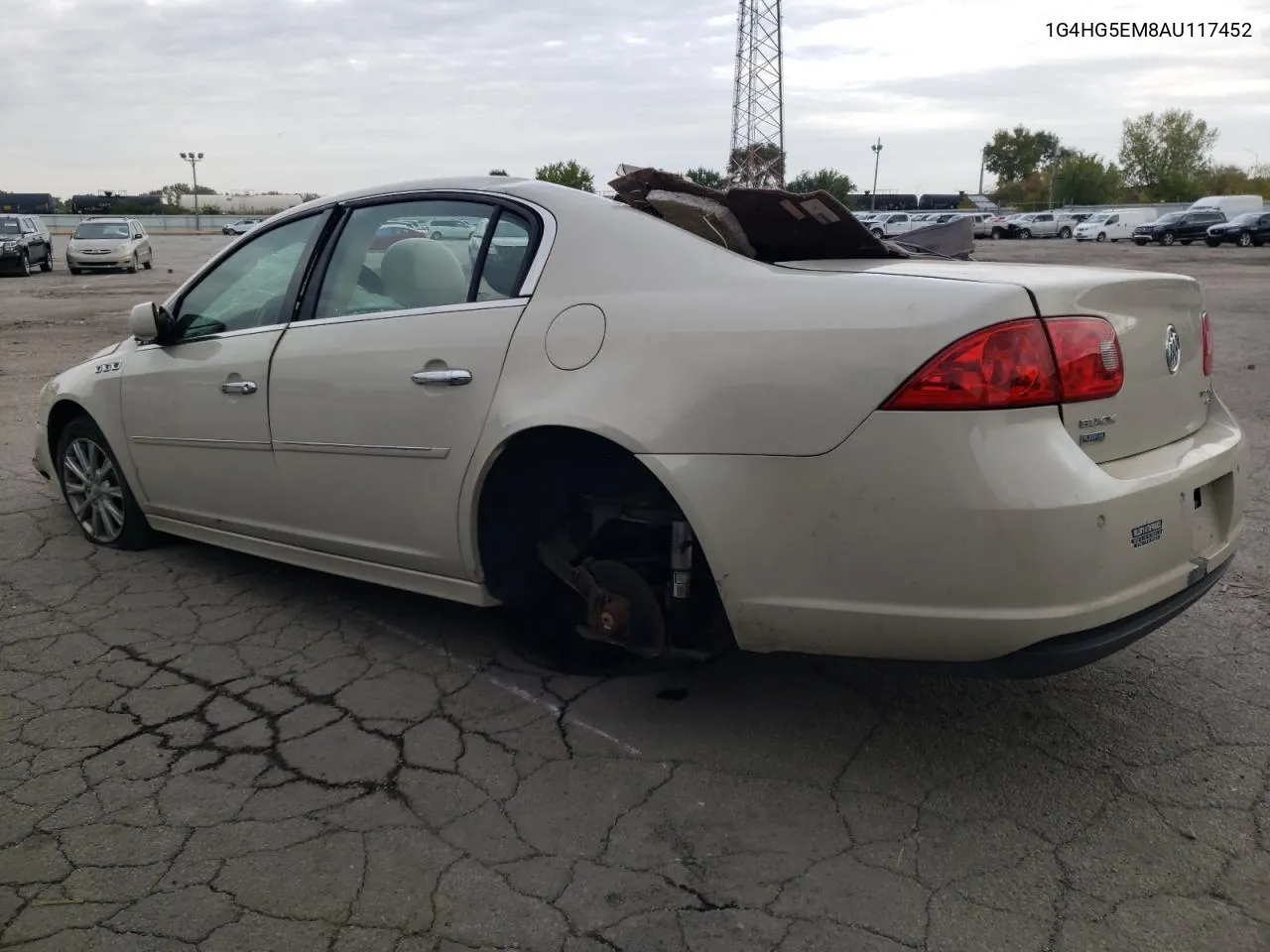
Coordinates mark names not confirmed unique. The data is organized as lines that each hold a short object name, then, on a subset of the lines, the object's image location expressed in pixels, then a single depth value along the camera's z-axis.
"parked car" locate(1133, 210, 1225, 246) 43.00
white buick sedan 2.45
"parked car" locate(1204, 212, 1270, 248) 39.44
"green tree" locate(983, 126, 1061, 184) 109.50
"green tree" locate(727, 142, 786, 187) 65.69
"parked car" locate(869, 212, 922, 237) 54.59
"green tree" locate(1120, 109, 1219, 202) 87.62
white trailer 100.62
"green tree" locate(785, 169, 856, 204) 77.69
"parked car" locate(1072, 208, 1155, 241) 50.50
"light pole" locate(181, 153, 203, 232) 81.94
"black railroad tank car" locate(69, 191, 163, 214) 83.82
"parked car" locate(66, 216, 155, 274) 27.44
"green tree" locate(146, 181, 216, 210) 108.25
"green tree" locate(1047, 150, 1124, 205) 91.50
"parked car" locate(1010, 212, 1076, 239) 59.06
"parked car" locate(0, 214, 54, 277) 25.92
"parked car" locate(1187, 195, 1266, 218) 48.47
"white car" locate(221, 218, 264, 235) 58.39
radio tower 67.69
